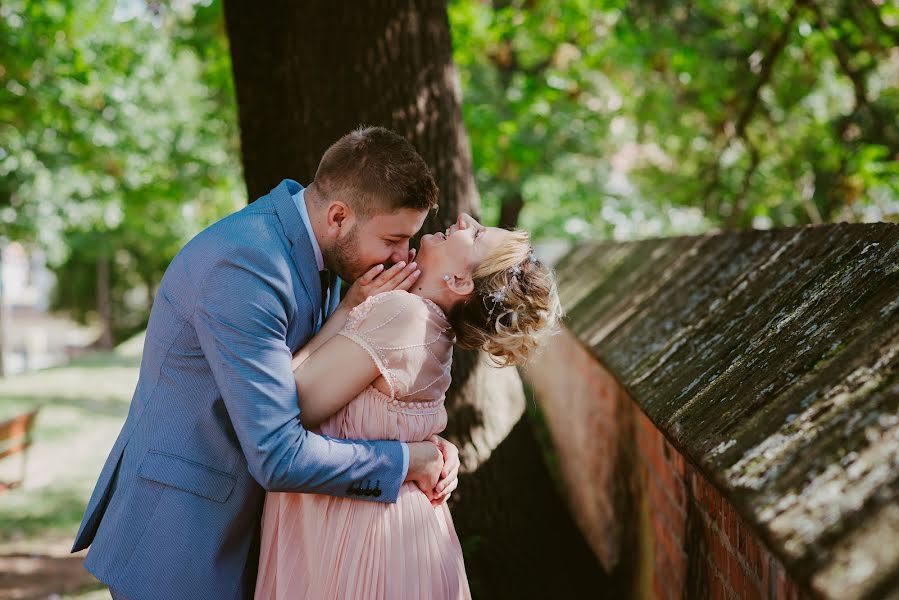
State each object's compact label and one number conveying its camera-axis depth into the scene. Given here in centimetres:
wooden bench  729
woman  234
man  214
